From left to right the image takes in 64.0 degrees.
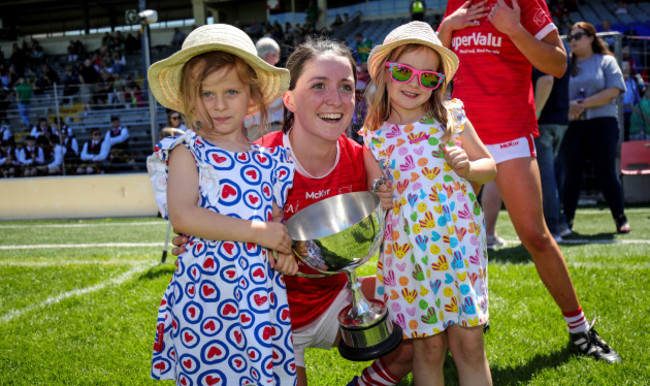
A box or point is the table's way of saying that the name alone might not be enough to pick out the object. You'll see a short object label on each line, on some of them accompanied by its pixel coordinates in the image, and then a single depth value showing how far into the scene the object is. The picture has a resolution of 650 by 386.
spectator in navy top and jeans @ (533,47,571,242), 4.96
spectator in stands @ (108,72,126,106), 14.63
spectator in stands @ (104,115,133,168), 12.42
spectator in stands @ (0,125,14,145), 13.62
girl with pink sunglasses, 2.03
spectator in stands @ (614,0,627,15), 21.12
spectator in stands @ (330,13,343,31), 25.03
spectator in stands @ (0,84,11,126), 17.14
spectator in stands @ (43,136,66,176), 11.97
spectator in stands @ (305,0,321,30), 25.30
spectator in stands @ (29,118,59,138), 12.77
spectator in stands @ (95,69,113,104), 13.98
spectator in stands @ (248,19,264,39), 24.77
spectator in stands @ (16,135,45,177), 12.35
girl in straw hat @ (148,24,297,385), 1.78
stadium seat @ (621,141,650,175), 7.64
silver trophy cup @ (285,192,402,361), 1.77
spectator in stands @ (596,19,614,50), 8.72
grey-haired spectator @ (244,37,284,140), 5.41
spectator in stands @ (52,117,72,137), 11.84
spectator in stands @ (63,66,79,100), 19.56
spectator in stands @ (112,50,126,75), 21.92
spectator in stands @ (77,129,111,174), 12.06
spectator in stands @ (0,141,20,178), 12.67
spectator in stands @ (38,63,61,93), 20.59
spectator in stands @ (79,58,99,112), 19.59
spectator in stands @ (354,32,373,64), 17.94
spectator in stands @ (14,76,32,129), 14.38
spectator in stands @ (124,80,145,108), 14.44
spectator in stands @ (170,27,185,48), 24.92
